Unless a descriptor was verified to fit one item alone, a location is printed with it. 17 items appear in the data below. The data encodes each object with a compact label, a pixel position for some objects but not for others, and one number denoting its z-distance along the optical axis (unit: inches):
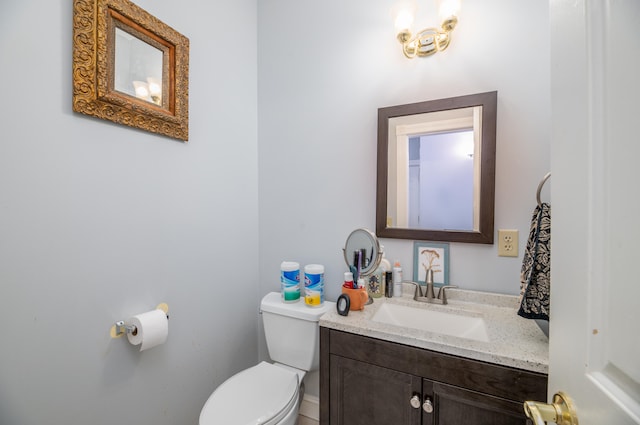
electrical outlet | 45.9
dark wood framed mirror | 46.8
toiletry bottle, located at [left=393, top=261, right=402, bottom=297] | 52.4
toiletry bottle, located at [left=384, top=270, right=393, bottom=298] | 52.2
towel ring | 36.7
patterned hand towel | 33.8
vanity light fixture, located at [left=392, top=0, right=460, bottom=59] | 47.4
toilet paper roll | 39.6
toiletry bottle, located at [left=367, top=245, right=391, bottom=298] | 51.9
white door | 13.3
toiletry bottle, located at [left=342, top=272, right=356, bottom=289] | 47.9
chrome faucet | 49.1
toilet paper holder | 39.8
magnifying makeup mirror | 50.5
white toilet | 41.0
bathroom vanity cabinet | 31.5
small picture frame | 50.6
